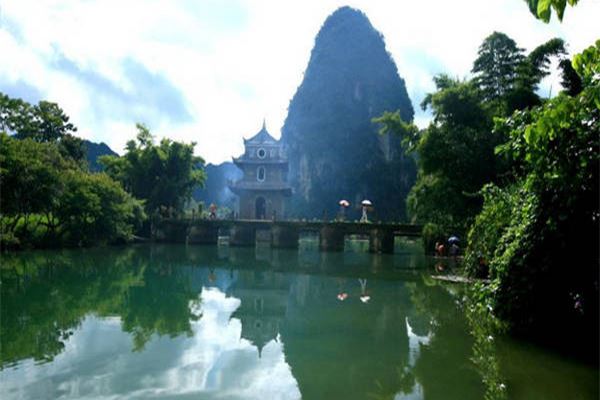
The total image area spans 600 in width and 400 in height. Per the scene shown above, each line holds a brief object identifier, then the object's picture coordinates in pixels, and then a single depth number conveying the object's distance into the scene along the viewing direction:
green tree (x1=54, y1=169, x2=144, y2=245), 26.38
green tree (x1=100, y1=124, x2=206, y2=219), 38.38
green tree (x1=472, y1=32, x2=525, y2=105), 22.80
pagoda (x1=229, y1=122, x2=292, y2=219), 40.84
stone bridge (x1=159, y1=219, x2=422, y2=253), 30.83
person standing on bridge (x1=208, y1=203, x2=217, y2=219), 38.58
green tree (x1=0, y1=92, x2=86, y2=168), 36.69
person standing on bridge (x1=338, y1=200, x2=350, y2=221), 34.46
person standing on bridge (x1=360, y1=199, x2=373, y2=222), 33.35
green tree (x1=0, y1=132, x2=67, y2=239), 22.39
